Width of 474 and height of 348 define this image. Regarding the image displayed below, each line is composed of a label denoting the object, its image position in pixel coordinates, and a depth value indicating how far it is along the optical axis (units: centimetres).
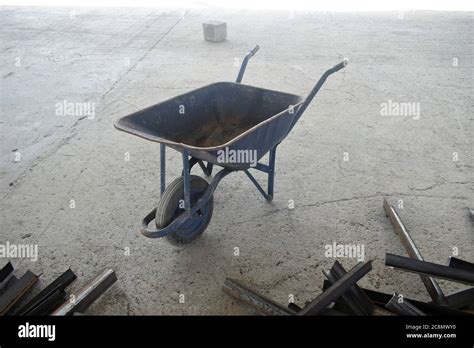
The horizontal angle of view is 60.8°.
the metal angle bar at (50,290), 255
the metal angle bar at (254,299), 248
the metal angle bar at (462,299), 253
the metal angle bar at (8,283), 271
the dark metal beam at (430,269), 252
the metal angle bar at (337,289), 239
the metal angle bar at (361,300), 243
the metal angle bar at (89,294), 250
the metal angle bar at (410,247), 257
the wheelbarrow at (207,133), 270
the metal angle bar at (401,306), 236
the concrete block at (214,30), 770
